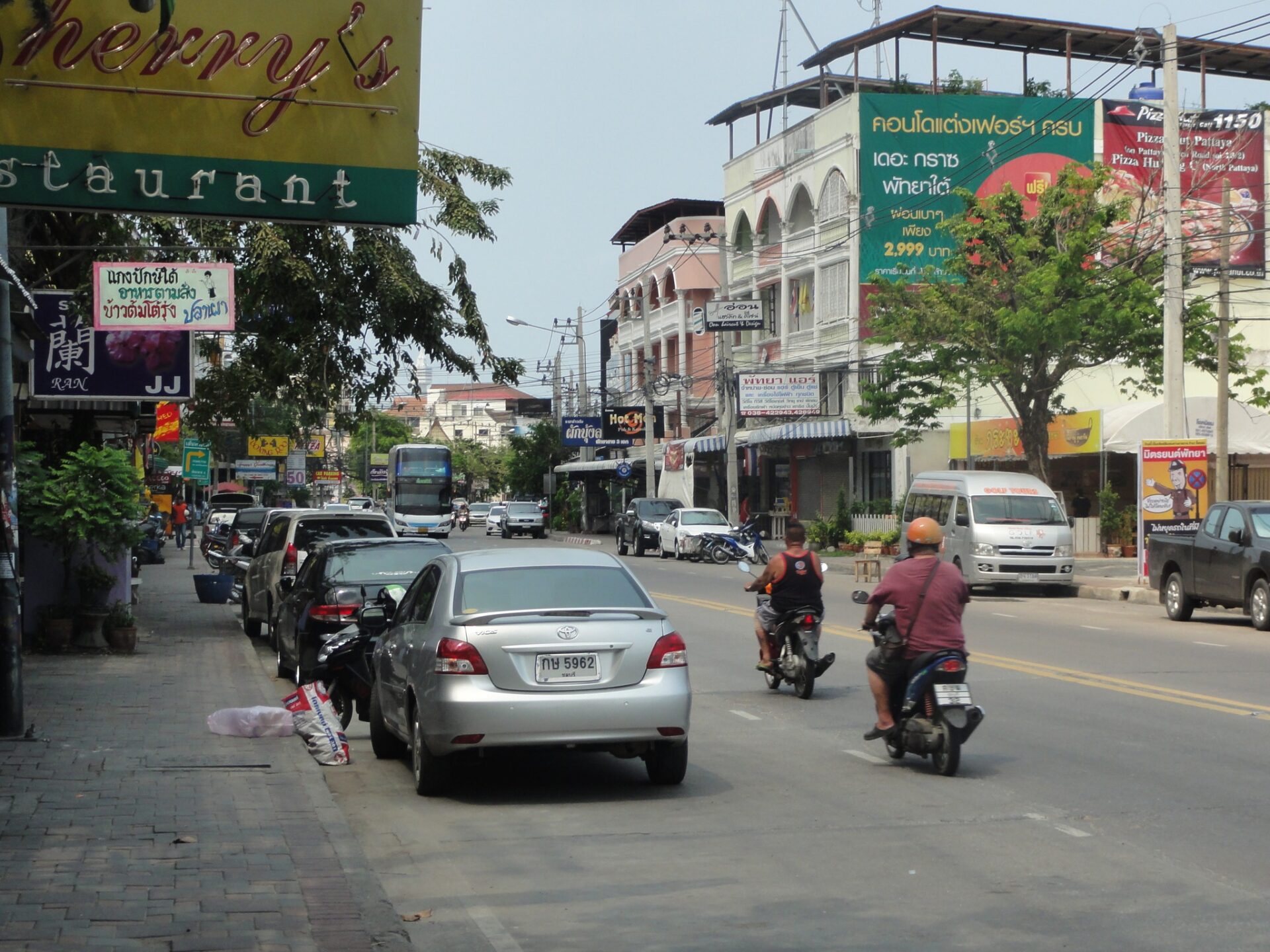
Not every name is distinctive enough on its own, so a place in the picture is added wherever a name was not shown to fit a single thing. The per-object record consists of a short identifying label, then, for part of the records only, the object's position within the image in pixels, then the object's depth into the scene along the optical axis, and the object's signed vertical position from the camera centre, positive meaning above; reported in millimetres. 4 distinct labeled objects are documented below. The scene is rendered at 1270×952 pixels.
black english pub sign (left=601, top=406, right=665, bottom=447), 65125 +3597
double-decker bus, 61625 +754
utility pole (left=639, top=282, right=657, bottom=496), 58656 +3019
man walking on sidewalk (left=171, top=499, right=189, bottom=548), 61656 -539
